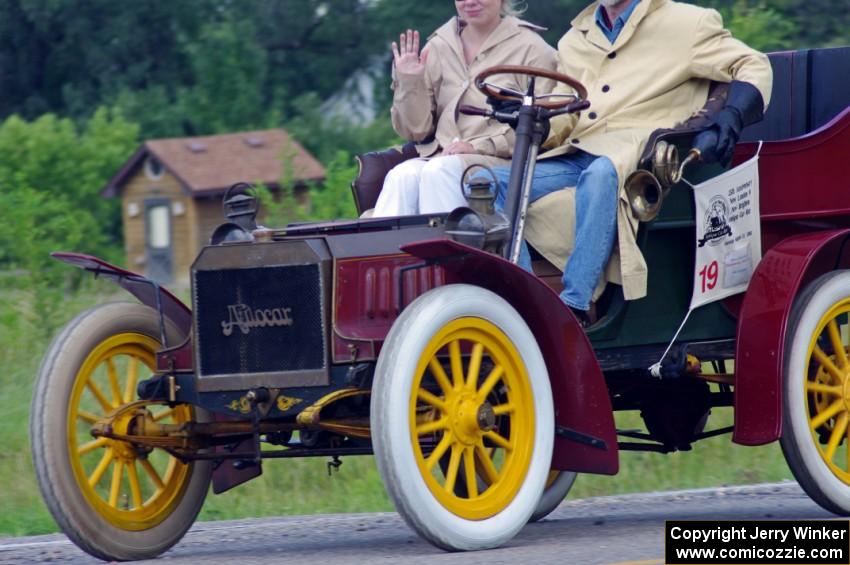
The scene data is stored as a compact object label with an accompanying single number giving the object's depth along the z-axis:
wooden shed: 70.62
